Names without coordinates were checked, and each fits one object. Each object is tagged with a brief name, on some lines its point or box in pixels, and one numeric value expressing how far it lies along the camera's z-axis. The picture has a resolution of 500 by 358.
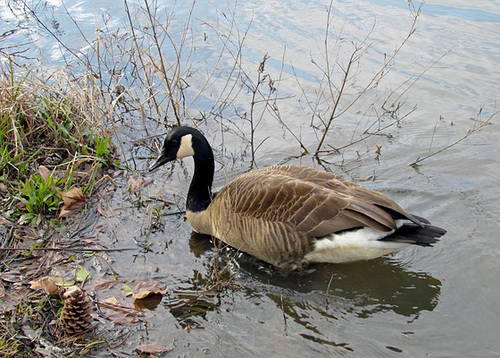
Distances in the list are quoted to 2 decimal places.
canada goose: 4.42
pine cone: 3.59
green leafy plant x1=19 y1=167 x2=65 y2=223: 5.09
